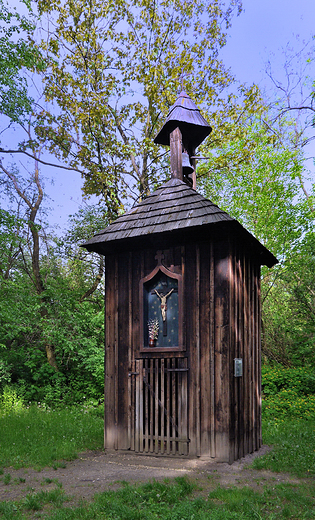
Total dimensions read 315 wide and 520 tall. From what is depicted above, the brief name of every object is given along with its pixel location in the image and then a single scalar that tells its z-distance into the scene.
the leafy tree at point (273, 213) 15.86
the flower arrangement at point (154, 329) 7.57
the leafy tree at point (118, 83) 15.58
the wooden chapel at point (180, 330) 6.98
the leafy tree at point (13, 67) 11.30
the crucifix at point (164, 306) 7.52
